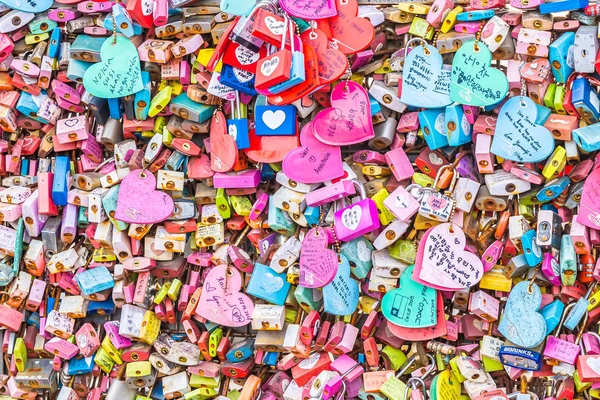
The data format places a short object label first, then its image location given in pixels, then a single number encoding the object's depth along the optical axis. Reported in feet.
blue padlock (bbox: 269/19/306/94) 6.44
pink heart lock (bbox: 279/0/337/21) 6.66
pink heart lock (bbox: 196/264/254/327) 7.22
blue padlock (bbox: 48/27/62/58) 7.57
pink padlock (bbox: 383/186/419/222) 6.56
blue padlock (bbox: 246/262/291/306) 7.10
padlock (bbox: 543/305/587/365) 6.37
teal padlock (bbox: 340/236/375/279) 6.91
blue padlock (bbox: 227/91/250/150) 7.02
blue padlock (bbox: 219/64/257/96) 6.97
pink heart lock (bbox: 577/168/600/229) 6.25
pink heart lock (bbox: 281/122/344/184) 6.88
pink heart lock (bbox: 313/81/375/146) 6.72
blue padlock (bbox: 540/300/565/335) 6.42
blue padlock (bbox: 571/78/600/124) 6.19
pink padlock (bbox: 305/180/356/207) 6.79
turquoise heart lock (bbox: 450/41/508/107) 6.39
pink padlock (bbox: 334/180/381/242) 6.60
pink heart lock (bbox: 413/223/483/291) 6.53
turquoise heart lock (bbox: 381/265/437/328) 6.68
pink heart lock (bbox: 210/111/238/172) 7.06
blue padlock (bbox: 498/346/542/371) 6.43
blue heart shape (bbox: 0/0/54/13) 7.56
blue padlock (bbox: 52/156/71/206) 7.61
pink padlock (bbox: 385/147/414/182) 6.75
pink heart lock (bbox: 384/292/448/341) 6.72
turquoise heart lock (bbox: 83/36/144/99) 7.28
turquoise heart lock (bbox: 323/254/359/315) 6.87
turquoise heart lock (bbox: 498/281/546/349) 6.42
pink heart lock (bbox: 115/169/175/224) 7.34
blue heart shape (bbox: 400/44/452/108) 6.59
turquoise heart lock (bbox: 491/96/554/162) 6.34
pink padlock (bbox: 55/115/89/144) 7.58
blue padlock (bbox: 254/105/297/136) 6.92
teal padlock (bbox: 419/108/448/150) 6.62
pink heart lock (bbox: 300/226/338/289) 6.73
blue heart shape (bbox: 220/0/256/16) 6.77
